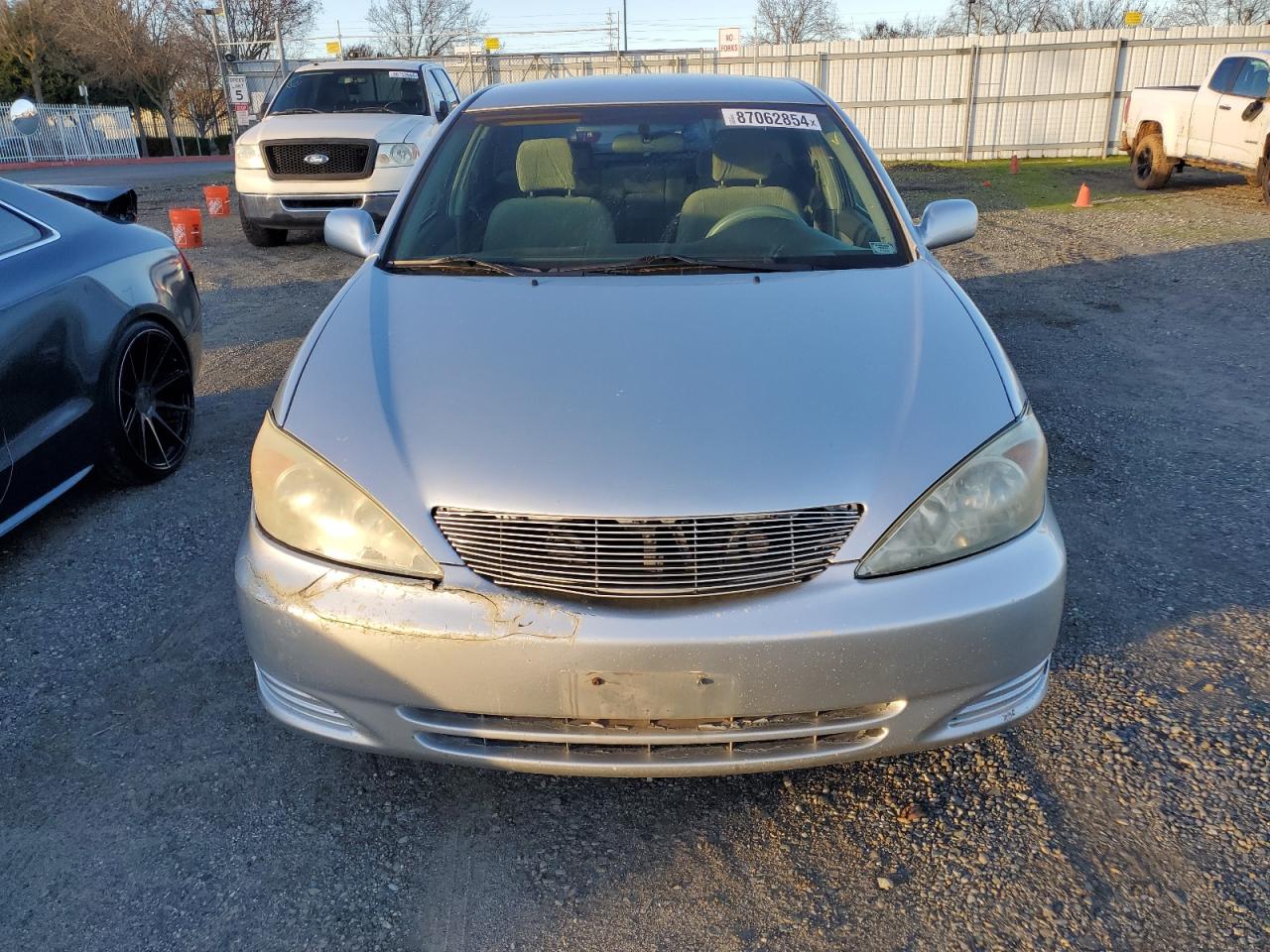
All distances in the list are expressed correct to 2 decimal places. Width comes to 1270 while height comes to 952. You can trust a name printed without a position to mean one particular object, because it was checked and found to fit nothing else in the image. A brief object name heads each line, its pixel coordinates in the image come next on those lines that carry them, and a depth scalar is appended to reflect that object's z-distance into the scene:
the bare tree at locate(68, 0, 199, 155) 38.62
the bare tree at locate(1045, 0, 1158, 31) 53.78
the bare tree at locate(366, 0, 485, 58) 50.62
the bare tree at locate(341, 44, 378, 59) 42.36
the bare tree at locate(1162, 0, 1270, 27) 51.94
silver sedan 1.92
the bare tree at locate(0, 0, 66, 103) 38.66
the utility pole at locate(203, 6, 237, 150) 24.77
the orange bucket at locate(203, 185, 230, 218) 13.33
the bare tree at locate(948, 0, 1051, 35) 56.25
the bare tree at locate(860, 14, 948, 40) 53.97
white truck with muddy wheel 11.92
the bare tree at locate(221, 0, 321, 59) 44.59
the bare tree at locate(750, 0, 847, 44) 59.78
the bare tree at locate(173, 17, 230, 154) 41.81
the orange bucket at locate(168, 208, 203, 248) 10.74
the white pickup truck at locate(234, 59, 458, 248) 9.61
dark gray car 3.43
